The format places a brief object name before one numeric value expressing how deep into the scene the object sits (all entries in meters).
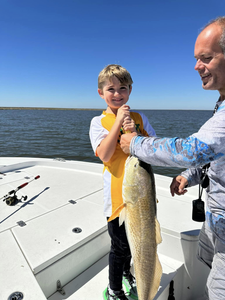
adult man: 1.24
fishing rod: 3.32
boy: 1.84
